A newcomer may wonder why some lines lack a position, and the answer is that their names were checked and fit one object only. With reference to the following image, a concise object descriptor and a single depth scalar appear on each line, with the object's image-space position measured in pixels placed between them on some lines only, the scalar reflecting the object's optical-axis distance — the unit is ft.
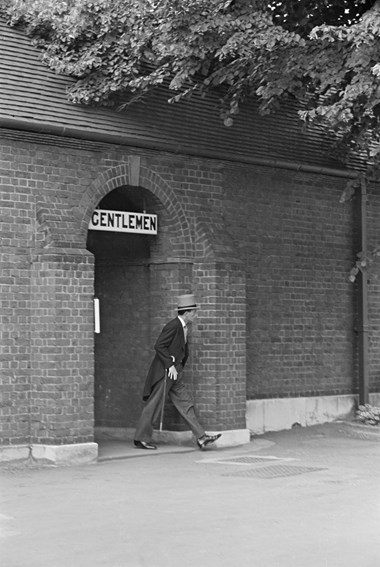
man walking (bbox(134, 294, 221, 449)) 51.62
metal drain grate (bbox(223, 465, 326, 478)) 43.83
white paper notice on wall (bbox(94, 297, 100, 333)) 49.44
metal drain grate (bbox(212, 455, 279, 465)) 48.18
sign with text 50.88
